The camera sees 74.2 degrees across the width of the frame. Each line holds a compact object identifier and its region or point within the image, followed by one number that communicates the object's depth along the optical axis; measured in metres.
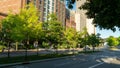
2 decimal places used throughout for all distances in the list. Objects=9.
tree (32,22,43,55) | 11.36
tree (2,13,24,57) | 10.48
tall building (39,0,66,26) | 33.50
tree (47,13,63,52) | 15.22
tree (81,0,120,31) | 2.99
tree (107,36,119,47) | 53.59
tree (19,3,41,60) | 10.98
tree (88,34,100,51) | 29.36
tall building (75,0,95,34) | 59.59
